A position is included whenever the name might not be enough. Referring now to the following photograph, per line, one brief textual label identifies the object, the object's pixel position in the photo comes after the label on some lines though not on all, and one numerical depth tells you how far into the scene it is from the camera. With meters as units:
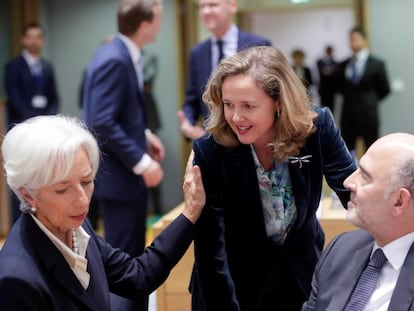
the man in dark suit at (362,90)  7.84
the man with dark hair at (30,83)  7.26
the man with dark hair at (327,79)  8.34
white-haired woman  1.85
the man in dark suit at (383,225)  1.92
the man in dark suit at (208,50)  4.19
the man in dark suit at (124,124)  3.71
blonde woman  2.23
